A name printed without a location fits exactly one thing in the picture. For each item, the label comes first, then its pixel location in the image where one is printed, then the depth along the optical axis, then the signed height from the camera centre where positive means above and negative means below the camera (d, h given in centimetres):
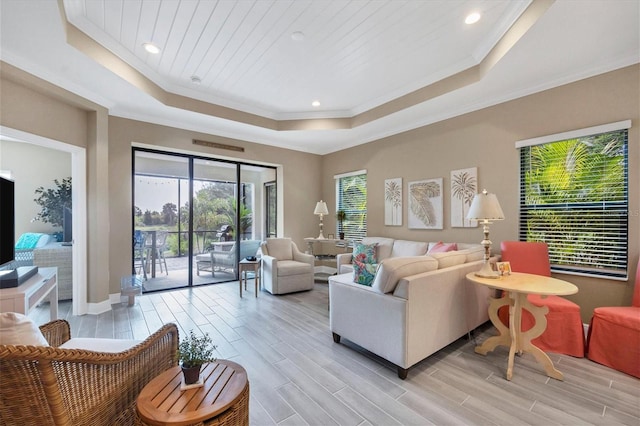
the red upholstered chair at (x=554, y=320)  260 -108
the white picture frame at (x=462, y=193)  393 +30
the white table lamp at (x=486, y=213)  259 +0
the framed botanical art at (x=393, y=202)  496 +21
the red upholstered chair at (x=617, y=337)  224 -108
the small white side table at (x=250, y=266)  466 -89
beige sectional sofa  227 -87
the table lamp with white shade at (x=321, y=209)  581 +10
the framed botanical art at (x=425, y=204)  436 +15
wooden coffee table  115 -85
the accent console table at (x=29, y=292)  195 -61
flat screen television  240 -6
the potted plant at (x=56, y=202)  488 +23
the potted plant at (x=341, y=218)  595 -10
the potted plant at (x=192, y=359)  135 -73
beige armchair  463 -93
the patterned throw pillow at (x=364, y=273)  267 -59
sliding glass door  481 -9
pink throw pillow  374 -48
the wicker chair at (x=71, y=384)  103 -74
